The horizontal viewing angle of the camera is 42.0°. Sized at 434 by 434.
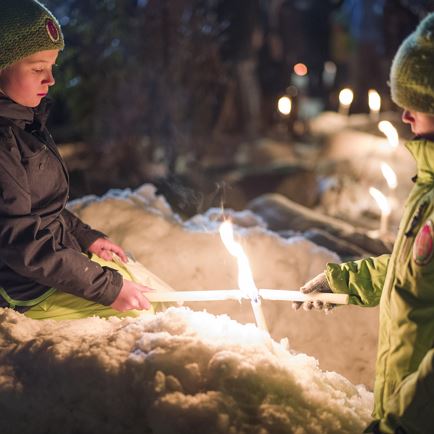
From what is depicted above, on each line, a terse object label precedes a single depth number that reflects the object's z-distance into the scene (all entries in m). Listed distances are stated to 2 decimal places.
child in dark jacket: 2.42
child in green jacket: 1.86
